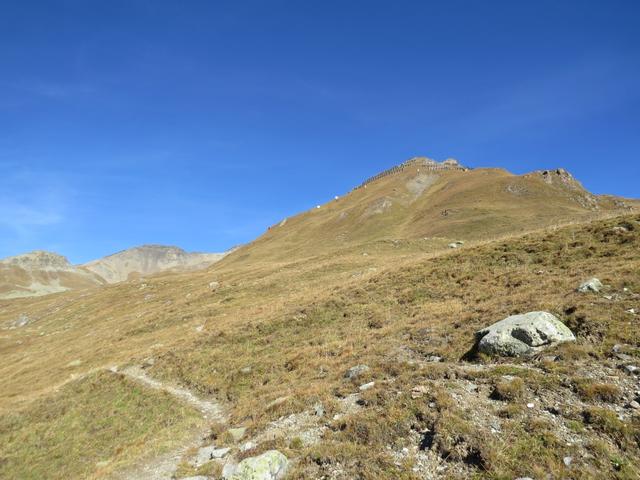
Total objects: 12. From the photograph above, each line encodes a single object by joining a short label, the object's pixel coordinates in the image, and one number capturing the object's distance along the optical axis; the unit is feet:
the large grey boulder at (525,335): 50.83
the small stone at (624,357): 43.98
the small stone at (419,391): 44.89
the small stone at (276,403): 56.22
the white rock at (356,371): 57.90
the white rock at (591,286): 62.49
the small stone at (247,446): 45.53
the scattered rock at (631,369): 41.50
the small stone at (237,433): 51.19
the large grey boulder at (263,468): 37.76
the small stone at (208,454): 47.47
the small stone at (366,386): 51.73
